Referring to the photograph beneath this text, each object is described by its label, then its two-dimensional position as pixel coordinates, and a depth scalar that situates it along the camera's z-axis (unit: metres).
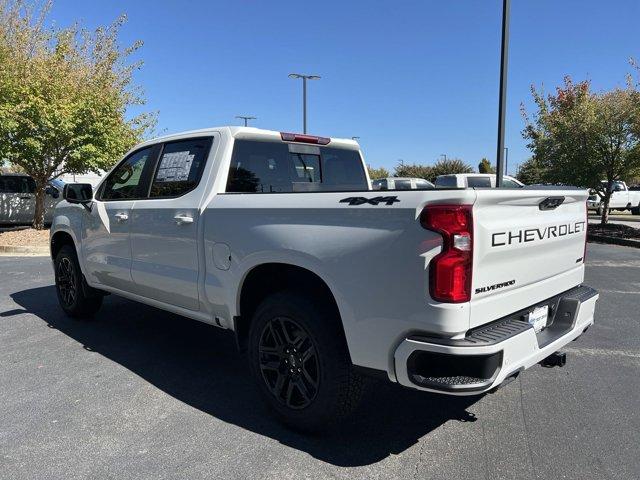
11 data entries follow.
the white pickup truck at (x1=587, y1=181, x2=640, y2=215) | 27.11
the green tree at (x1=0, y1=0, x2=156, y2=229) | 12.20
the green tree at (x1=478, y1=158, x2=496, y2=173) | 57.66
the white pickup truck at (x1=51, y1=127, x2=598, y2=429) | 2.45
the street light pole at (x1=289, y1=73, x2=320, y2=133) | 27.73
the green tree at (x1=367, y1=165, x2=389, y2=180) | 60.86
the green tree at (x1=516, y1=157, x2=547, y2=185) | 39.38
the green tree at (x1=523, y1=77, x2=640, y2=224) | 14.58
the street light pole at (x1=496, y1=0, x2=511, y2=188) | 10.00
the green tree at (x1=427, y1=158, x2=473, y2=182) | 51.91
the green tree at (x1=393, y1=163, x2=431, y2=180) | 52.62
